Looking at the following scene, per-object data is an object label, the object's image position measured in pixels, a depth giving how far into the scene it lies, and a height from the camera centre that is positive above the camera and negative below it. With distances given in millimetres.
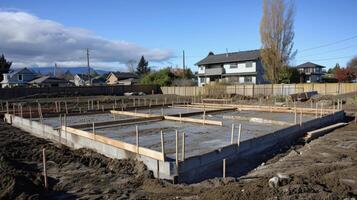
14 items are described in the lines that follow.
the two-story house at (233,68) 34656 +2440
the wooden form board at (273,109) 14664 -1176
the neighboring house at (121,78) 54281 +1980
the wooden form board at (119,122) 10502 -1300
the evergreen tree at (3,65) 47078 +3844
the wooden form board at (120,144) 6465 -1407
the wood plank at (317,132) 10109 -1629
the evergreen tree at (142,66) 65625 +4882
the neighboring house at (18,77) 47062 +1991
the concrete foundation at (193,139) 6449 -1544
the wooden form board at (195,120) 11278 -1305
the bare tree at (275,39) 30125 +4895
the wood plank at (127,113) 13402 -1239
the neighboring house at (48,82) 45781 +1130
